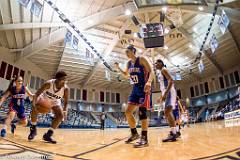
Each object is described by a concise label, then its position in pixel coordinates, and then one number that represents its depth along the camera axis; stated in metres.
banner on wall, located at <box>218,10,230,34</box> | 10.72
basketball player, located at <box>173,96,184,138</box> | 5.84
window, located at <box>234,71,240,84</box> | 24.59
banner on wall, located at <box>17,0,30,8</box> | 7.97
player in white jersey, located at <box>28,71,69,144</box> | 3.58
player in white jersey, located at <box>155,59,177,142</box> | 3.98
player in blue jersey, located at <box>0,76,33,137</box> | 4.69
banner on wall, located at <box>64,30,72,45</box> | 13.12
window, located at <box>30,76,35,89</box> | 22.92
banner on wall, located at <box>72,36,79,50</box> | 13.21
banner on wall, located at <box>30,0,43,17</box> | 8.56
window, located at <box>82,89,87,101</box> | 30.36
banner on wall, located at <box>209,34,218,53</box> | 13.57
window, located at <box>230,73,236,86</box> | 25.20
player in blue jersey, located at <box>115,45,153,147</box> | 3.26
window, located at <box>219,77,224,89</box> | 26.69
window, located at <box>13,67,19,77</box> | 19.89
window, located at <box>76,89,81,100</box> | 29.84
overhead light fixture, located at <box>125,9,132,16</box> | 14.05
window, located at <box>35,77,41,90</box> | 23.85
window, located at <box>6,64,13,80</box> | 19.08
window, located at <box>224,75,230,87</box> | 25.86
